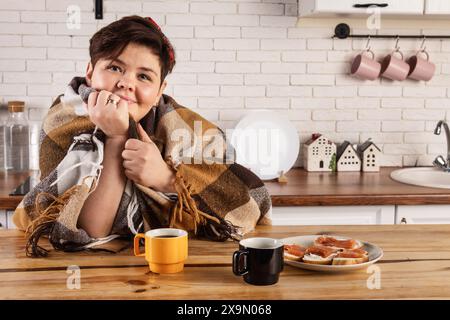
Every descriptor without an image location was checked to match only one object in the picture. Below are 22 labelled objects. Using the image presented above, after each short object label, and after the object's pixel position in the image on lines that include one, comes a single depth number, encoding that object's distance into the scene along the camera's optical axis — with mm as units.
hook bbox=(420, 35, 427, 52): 3404
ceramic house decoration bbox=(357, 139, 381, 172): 3279
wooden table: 1309
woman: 1739
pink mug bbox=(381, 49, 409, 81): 3328
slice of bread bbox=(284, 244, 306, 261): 1515
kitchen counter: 2676
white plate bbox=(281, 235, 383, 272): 1440
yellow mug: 1438
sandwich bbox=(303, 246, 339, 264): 1473
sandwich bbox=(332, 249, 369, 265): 1462
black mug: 1362
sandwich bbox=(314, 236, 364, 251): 1578
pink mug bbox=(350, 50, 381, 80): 3305
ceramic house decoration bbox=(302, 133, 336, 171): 3281
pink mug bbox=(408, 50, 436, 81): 3344
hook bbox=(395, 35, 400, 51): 3389
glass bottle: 3193
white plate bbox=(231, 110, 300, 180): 3182
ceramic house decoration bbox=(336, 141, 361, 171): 3279
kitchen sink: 3246
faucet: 3287
